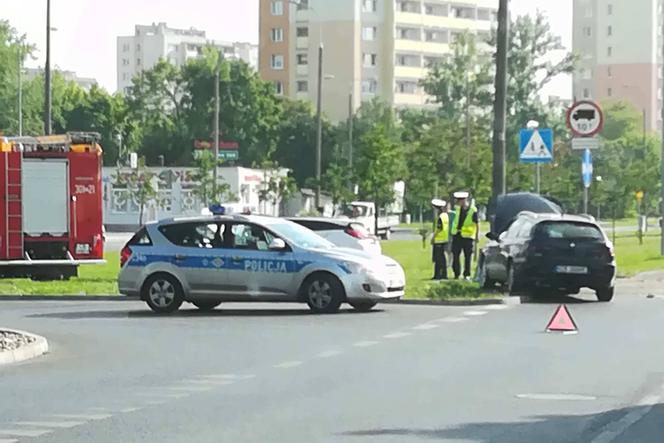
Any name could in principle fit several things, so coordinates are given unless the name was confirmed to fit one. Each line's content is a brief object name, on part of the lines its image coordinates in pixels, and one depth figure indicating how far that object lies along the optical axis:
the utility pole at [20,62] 104.96
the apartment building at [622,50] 164.25
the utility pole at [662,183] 43.70
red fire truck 36.50
